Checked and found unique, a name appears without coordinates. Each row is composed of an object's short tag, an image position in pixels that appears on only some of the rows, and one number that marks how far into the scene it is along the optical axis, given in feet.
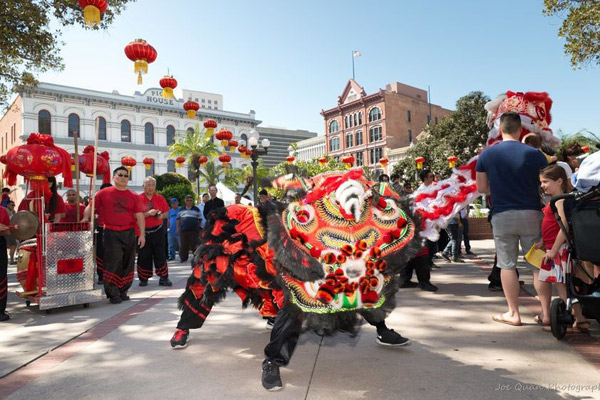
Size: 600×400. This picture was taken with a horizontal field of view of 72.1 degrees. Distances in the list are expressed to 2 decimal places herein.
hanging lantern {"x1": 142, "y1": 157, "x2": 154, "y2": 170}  77.92
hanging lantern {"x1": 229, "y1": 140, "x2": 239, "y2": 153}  65.30
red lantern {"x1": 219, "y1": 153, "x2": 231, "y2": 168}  75.73
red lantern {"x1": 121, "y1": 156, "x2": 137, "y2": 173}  73.12
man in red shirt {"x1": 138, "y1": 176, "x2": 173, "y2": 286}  21.80
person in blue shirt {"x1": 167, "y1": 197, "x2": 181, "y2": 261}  33.73
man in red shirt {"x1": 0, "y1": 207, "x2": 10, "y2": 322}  14.76
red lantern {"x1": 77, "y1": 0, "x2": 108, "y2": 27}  22.44
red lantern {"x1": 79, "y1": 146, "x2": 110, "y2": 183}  19.30
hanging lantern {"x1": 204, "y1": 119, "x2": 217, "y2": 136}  62.20
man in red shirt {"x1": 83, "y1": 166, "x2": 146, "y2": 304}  17.51
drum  16.71
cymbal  15.20
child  11.05
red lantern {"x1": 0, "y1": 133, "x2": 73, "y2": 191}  15.89
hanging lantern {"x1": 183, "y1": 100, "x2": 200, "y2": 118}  46.11
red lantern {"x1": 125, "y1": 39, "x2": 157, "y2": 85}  27.96
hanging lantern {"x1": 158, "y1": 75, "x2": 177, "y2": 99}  36.20
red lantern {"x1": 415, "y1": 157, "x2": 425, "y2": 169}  35.50
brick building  171.63
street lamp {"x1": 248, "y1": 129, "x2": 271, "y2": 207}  47.49
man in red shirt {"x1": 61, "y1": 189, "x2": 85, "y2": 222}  22.16
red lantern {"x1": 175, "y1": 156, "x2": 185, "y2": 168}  88.88
